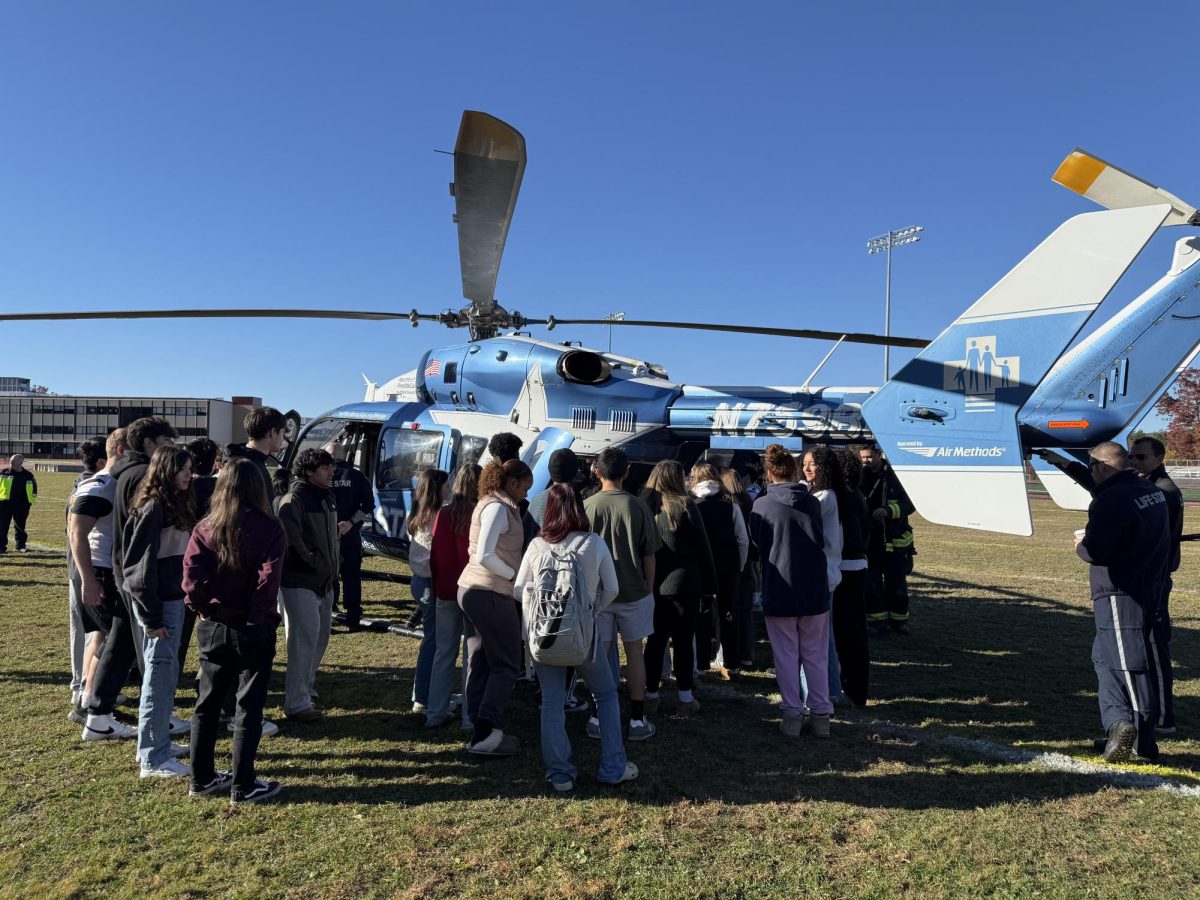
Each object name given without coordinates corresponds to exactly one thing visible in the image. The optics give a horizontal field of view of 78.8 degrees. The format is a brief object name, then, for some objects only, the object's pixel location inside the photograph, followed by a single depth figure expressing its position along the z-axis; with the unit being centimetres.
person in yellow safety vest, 1198
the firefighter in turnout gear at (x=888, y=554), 764
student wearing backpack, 372
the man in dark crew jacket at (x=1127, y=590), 433
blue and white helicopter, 492
